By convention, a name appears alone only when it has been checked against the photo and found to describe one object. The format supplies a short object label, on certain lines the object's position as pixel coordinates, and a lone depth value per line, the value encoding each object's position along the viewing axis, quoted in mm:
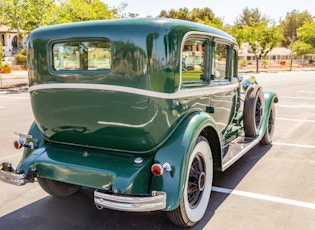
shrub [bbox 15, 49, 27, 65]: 35719
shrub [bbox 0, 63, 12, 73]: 28655
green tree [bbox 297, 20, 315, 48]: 56000
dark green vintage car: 2936
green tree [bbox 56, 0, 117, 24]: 20172
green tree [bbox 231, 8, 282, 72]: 41094
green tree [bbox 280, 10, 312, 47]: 89769
